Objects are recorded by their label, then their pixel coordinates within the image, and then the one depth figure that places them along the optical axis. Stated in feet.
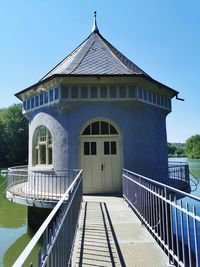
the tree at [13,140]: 171.32
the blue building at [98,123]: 41.91
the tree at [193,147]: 381.56
